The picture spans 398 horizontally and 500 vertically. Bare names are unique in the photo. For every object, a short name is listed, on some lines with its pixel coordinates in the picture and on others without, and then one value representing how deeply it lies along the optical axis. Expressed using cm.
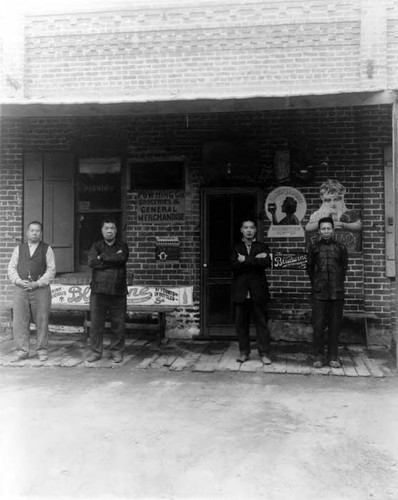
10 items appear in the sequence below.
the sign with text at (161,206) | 791
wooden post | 567
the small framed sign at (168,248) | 789
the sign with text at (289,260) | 764
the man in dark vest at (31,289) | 659
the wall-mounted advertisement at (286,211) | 766
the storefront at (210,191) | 748
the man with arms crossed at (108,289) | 642
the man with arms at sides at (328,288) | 623
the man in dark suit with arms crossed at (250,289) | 639
